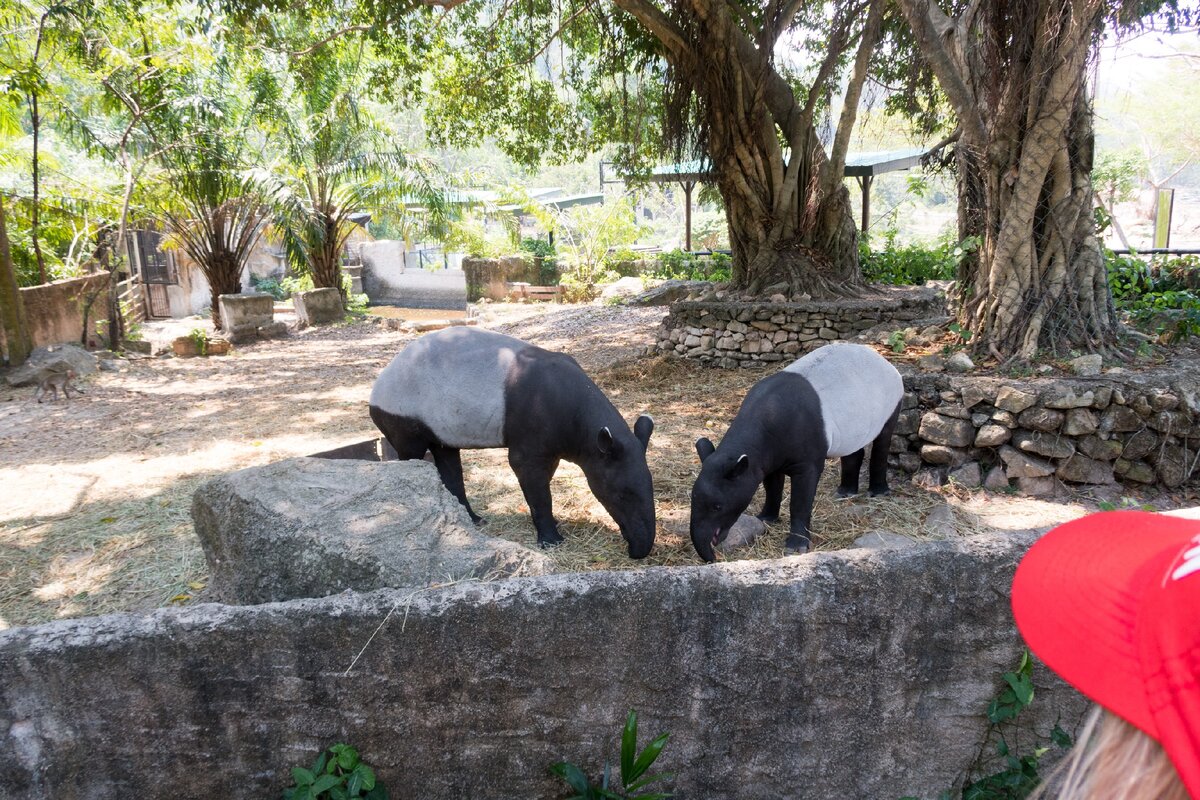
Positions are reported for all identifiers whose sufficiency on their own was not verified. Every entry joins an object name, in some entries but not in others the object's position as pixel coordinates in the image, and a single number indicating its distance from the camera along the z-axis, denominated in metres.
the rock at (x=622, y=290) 17.48
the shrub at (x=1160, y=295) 6.61
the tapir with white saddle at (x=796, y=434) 4.27
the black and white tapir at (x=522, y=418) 4.42
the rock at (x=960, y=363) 6.12
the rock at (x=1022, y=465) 5.45
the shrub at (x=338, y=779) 2.25
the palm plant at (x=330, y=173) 14.88
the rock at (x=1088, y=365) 5.64
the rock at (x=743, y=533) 4.71
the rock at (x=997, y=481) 5.55
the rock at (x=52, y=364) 10.13
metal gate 21.22
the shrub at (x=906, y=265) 13.92
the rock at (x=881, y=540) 4.03
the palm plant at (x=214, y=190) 13.20
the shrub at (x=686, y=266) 17.70
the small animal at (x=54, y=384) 9.84
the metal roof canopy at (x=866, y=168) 17.36
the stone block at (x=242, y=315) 14.70
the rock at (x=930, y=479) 5.69
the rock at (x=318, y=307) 16.89
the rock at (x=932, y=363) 6.26
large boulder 3.21
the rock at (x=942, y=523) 4.80
